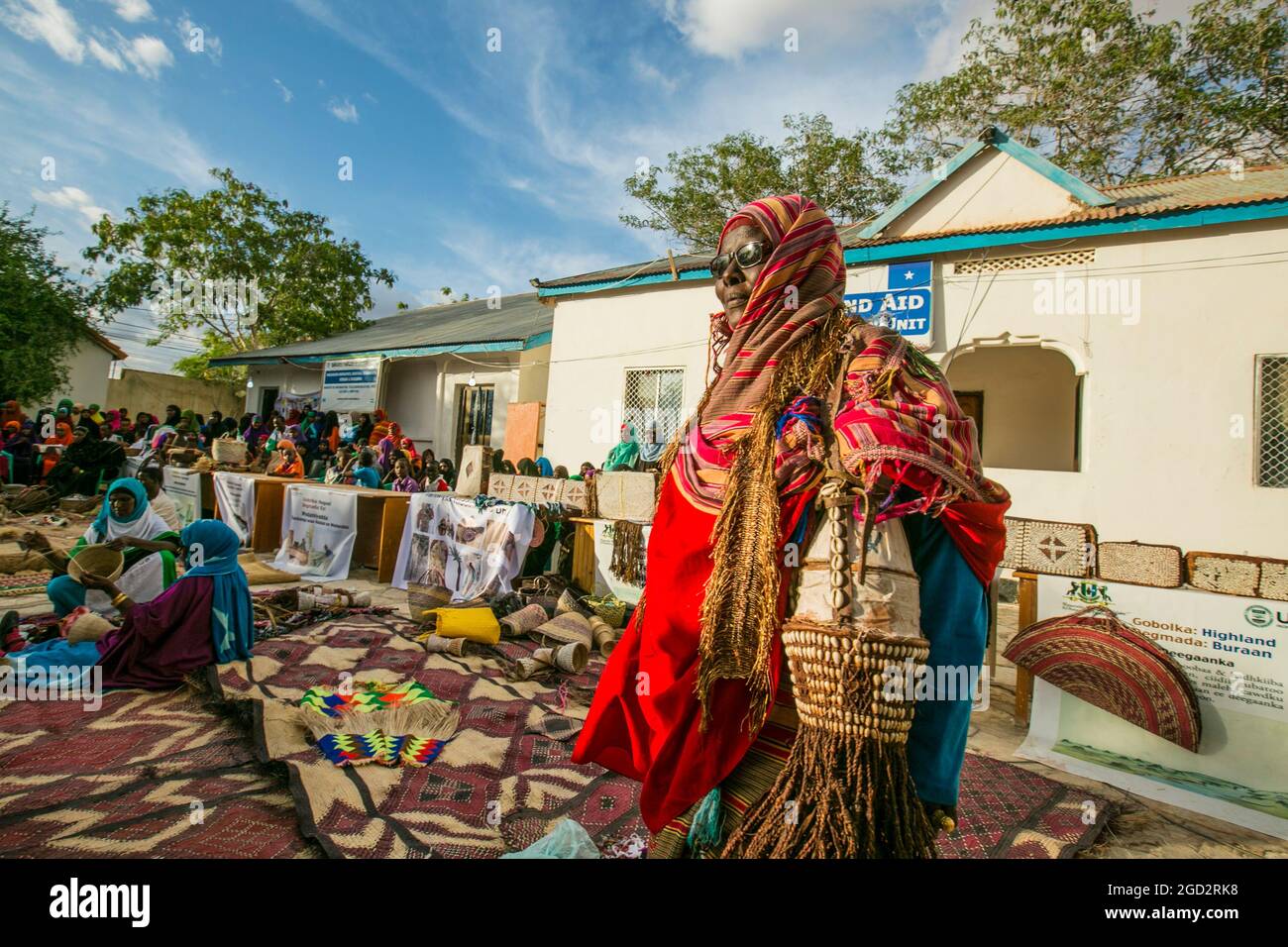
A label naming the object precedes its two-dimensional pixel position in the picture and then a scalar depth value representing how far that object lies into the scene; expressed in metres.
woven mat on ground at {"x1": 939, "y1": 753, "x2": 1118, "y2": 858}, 2.70
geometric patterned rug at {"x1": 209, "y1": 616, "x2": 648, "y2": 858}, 2.59
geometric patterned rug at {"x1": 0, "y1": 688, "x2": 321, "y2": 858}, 2.40
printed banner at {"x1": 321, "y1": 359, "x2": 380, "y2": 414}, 15.76
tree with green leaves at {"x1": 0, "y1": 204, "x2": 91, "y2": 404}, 15.98
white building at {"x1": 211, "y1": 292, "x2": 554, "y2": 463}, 13.45
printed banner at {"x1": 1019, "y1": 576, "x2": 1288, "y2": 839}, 3.20
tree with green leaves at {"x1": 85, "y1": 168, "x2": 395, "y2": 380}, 20.42
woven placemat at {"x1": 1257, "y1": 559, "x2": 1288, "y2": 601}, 3.56
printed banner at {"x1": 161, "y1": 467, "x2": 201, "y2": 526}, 10.16
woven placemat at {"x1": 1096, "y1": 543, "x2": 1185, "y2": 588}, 3.67
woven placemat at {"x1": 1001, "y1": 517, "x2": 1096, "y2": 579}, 4.04
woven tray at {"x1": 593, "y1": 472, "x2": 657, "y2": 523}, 6.49
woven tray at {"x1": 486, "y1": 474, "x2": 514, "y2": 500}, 7.73
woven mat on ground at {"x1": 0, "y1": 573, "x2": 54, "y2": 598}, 6.30
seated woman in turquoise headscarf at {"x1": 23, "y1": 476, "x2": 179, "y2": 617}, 4.81
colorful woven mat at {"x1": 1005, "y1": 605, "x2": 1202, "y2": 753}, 3.40
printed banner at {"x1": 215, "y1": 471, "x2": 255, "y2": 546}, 8.95
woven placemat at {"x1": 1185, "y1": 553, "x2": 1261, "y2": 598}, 3.65
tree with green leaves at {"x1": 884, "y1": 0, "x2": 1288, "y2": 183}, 11.91
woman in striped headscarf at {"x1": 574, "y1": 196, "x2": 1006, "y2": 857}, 1.21
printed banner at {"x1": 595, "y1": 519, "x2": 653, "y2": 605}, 6.55
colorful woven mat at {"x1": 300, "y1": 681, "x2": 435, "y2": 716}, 3.76
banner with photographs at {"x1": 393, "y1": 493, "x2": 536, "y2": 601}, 6.76
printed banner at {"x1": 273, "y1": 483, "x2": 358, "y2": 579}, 7.82
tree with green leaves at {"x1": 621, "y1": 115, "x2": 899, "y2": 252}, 17.80
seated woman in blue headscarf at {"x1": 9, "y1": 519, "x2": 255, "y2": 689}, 4.05
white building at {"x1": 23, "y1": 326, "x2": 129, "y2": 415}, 22.91
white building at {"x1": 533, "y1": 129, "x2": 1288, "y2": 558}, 7.02
